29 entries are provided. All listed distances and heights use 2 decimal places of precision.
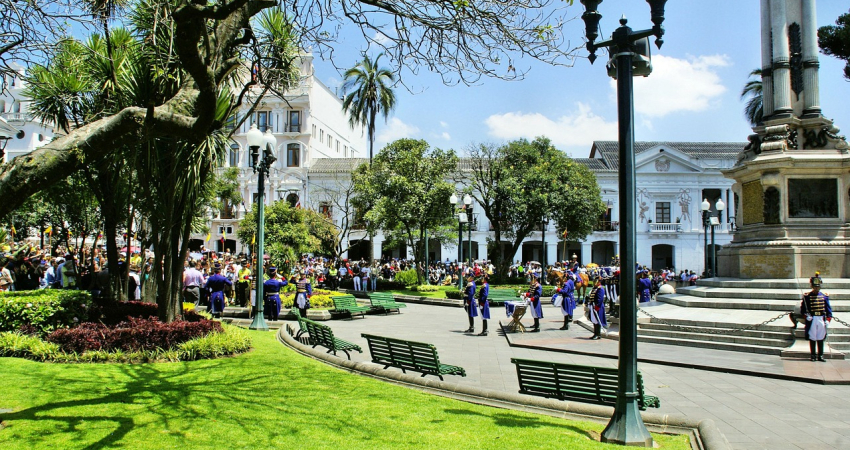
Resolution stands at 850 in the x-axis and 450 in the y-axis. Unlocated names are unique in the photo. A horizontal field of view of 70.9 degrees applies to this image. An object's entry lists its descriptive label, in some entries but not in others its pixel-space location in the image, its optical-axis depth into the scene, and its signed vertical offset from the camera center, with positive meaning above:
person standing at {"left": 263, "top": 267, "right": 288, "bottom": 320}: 15.00 -0.96
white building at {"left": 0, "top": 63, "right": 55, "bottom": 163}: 44.97 +8.83
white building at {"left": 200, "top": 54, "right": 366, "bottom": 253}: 46.62 +8.14
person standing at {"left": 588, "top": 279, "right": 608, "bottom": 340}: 13.06 -1.15
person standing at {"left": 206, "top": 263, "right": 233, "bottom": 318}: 15.72 -0.91
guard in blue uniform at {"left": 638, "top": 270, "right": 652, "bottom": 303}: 18.84 -1.02
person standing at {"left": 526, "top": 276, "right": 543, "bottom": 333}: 14.79 -1.13
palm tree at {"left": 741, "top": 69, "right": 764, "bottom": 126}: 33.38 +8.85
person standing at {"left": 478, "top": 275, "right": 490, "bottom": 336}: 14.16 -1.08
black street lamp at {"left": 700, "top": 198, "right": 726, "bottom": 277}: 23.88 +2.03
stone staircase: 11.09 -1.27
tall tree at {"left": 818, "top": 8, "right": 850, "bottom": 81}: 17.34 +6.54
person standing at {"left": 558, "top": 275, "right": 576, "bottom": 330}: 14.95 -1.05
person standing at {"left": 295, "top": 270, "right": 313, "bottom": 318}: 16.36 -1.11
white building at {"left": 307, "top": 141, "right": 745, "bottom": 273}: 45.59 +4.30
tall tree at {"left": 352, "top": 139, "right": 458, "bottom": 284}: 27.94 +3.27
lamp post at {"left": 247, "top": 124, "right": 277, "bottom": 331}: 13.10 +1.39
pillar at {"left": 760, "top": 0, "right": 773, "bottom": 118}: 14.62 +4.76
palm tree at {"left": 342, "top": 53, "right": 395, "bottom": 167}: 37.00 +10.09
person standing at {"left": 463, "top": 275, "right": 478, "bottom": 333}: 14.49 -1.10
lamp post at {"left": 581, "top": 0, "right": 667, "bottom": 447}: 5.46 +0.34
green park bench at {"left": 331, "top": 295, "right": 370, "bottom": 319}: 17.66 -1.48
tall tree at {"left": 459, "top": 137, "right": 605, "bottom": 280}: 31.92 +3.62
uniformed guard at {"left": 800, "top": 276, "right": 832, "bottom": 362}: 9.90 -0.97
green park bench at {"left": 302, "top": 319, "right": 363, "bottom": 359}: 9.87 -1.45
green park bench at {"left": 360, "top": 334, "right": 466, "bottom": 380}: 8.13 -1.44
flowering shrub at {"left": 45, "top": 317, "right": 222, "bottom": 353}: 9.05 -1.26
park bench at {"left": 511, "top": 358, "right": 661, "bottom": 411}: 6.51 -1.42
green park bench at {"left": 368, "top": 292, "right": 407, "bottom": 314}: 19.44 -1.48
